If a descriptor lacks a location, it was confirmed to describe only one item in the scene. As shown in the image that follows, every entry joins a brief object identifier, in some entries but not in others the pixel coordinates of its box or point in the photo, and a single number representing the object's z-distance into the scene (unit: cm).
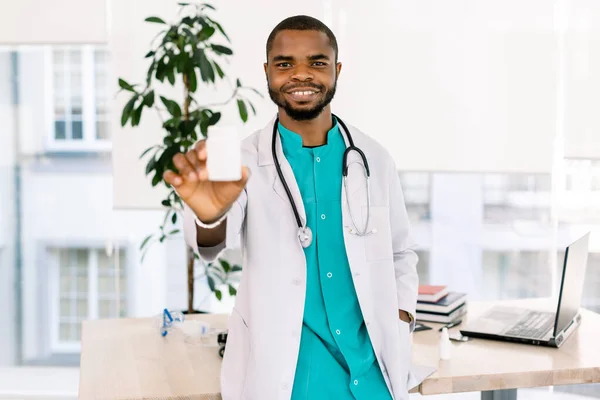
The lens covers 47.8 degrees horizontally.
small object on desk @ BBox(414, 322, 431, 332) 227
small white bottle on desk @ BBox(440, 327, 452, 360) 194
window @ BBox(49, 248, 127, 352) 375
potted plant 273
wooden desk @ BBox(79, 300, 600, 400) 175
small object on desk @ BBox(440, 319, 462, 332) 230
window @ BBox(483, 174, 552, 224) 366
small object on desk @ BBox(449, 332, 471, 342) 214
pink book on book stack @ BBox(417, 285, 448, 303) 240
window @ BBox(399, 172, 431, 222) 369
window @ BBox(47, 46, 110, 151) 362
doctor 150
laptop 206
